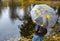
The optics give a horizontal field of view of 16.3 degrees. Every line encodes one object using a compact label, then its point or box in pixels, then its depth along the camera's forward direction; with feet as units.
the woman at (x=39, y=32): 12.10
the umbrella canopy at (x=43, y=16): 11.81
